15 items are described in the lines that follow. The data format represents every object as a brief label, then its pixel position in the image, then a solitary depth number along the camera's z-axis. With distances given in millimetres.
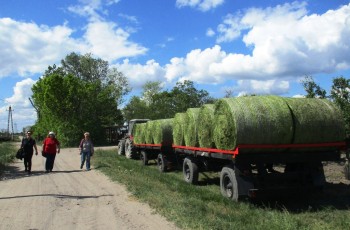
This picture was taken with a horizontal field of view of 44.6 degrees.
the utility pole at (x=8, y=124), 94688
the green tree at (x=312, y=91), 18094
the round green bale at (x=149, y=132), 18908
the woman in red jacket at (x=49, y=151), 16703
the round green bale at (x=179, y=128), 14038
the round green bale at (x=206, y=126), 10859
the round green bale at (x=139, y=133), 20328
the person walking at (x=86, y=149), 17188
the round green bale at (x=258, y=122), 8883
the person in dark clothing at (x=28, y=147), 16531
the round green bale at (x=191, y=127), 12516
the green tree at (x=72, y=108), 43750
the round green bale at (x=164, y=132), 17578
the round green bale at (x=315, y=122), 9125
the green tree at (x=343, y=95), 15703
